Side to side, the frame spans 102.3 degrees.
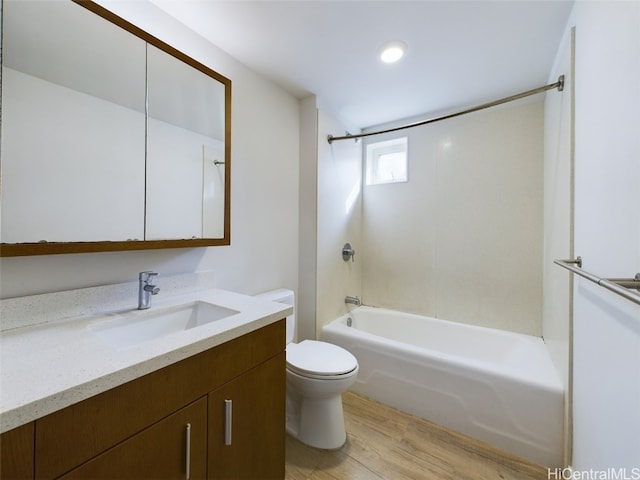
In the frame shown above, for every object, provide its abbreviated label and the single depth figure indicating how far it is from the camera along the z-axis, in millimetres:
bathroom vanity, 521
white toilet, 1391
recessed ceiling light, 1468
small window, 2549
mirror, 858
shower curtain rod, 1397
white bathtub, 1378
